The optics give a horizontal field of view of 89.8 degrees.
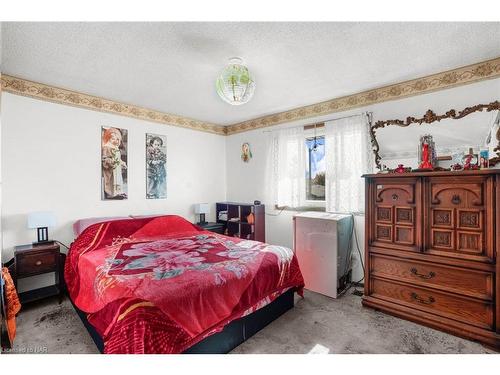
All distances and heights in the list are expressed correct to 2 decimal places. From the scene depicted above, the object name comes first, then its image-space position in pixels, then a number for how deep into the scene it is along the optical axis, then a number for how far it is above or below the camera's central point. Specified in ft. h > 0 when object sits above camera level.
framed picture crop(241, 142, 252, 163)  16.49 +2.10
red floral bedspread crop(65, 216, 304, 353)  5.27 -2.57
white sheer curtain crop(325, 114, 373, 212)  11.49 +1.01
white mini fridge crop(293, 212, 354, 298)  10.40 -2.86
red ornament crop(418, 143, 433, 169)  8.82 +0.83
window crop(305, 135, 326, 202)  13.52 +0.82
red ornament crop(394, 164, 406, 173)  9.01 +0.43
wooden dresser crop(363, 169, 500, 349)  7.20 -2.21
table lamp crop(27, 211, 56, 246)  9.53 -1.38
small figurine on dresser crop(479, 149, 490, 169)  8.37 +0.77
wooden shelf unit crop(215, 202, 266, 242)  15.14 -2.34
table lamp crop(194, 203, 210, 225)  15.46 -1.50
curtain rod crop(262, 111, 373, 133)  11.34 +3.19
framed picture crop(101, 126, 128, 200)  12.37 +1.14
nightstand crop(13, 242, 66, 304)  9.11 -2.92
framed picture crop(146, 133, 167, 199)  13.98 +1.09
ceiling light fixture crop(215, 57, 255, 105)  7.09 +2.86
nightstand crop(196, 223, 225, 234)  14.98 -2.57
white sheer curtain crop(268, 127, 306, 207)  13.85 +0.91
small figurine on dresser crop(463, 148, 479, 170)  8.49 +0.76
